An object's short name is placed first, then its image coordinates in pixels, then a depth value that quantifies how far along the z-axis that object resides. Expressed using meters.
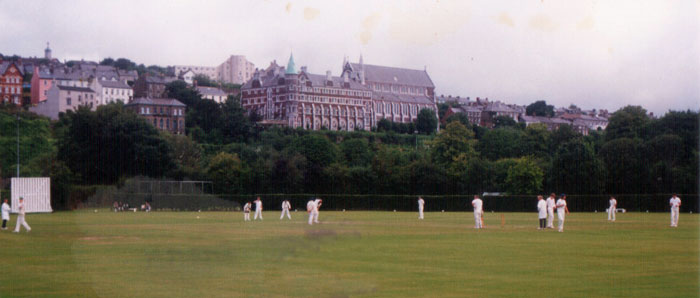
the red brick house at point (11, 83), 182.38
